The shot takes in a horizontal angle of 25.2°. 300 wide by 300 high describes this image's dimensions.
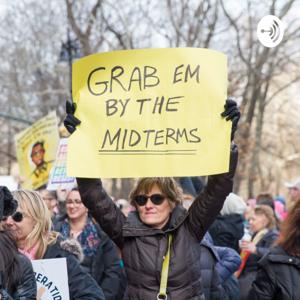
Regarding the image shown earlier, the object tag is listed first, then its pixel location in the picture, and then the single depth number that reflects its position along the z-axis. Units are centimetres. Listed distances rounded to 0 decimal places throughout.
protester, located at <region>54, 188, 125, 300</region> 521
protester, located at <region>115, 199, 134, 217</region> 972
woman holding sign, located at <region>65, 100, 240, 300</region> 340
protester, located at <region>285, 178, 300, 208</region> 770
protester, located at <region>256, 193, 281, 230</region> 725
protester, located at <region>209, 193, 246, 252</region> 625
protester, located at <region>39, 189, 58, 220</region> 623
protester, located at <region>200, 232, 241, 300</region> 467
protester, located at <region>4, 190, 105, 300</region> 387
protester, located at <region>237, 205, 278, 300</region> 576
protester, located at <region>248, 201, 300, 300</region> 370
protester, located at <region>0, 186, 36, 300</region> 314
